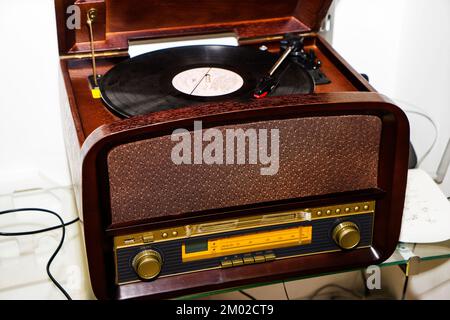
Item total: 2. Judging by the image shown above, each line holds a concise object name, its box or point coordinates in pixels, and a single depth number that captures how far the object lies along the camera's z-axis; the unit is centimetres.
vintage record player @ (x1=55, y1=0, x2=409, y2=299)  99
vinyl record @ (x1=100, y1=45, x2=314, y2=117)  116
